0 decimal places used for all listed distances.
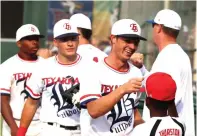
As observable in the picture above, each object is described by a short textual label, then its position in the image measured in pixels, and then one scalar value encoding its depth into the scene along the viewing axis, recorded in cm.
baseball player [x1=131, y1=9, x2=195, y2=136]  790
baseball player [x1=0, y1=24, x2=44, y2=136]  1088
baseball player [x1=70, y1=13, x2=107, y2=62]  1051
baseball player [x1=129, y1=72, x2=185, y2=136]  626
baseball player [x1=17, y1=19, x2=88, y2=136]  925
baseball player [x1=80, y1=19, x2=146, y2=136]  756
